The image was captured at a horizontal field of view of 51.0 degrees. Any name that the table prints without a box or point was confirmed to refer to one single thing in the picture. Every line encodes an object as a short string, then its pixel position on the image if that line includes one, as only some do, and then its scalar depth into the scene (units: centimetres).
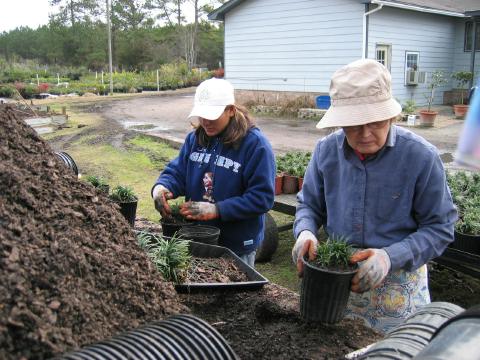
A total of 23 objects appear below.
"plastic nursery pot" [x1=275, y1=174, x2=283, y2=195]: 538
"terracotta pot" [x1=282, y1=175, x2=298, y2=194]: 541
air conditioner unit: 1725
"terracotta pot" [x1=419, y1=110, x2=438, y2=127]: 1427
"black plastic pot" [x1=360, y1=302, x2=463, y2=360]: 132
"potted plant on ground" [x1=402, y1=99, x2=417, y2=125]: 1484
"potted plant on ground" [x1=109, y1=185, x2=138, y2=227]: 357
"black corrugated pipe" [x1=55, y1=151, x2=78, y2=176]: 368
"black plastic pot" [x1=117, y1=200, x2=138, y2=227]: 356
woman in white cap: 286
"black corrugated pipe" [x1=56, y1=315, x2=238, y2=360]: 125
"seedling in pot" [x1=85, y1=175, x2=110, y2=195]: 402
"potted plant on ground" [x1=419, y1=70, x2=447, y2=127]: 1433
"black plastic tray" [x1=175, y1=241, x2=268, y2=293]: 214
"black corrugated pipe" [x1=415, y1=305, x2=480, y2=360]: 102
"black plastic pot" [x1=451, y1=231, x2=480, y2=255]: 391
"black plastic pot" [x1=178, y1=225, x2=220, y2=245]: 268
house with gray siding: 1552
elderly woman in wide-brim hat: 197
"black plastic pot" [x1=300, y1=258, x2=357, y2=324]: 193
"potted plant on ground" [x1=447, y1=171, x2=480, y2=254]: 394
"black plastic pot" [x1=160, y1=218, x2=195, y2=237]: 283
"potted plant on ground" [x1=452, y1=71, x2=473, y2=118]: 1603
